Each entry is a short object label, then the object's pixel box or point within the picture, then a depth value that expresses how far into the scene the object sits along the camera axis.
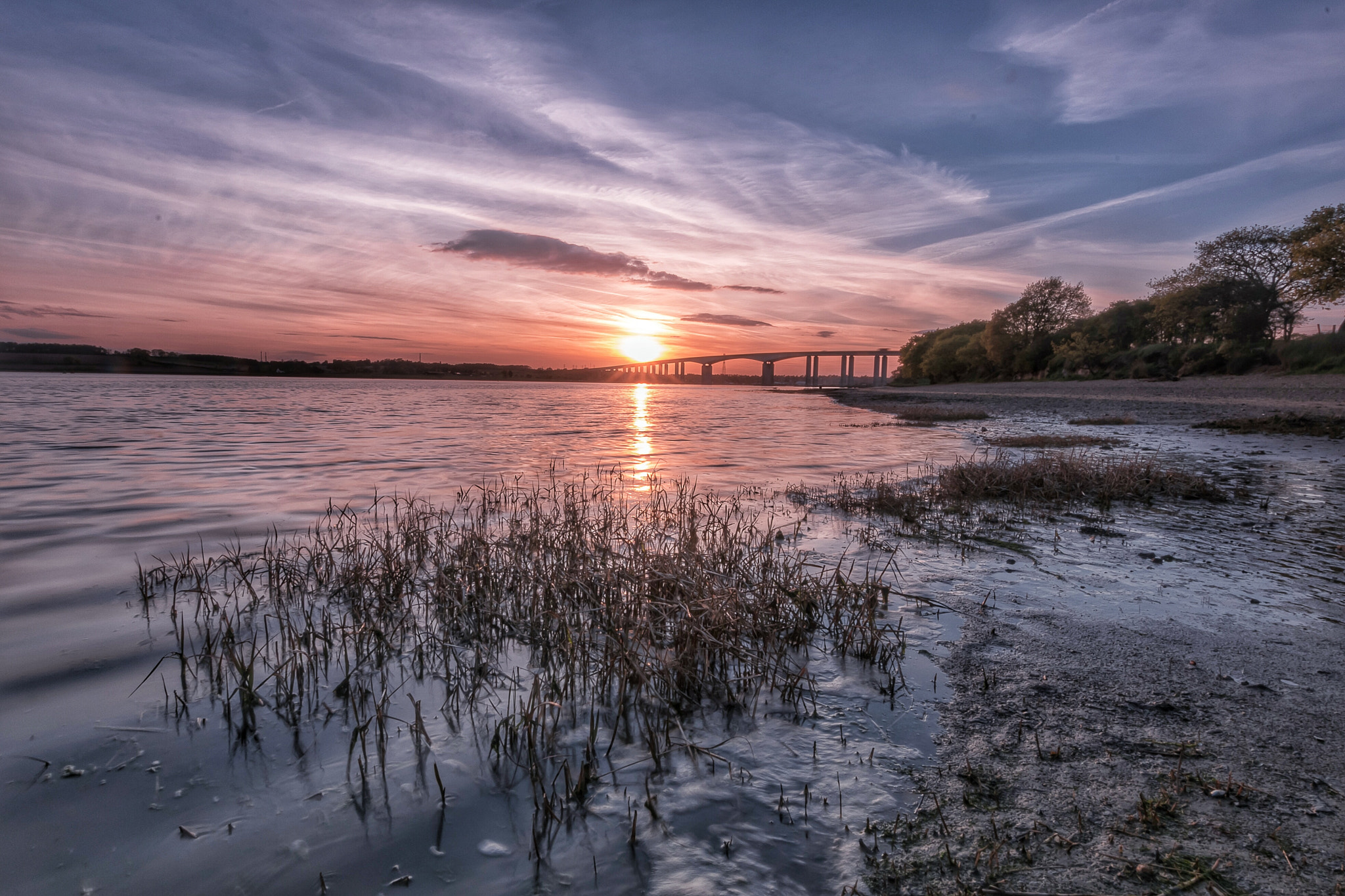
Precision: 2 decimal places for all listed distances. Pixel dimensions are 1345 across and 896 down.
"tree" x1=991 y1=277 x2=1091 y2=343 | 83.88
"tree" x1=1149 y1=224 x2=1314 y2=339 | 52.25
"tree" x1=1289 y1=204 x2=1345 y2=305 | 34.50
